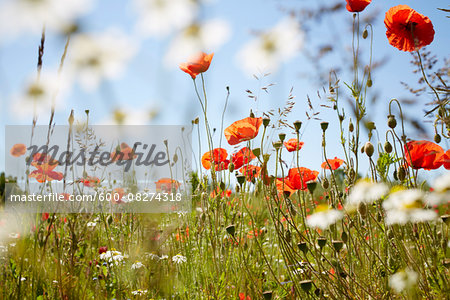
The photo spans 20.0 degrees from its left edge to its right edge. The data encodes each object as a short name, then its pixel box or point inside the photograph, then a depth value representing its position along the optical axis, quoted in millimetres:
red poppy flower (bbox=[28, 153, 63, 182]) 2182
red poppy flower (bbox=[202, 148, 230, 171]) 2038
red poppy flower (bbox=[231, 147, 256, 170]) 2016
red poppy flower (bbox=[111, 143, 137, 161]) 2247
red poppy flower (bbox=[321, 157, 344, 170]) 1984
